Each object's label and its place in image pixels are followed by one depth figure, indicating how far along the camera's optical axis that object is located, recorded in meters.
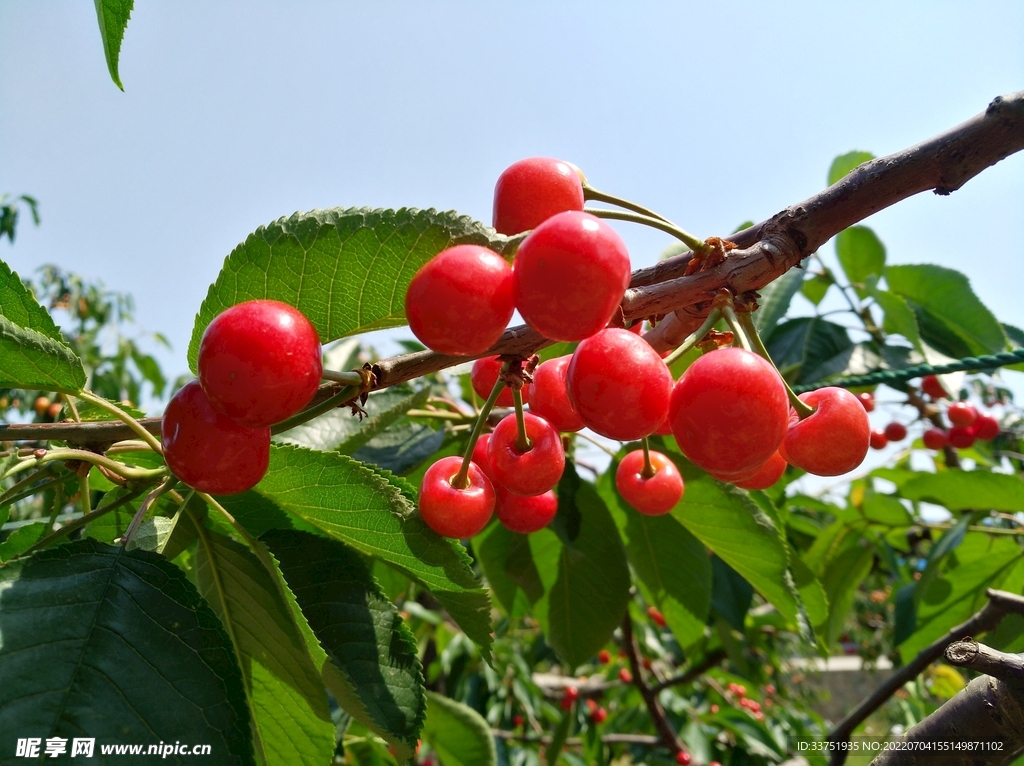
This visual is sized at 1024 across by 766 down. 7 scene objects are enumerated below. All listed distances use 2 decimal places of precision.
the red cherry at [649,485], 0.22
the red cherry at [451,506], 0.18
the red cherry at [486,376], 0.22
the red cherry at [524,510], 0.22
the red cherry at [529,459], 0.18
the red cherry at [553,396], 0.19
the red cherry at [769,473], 0.18
